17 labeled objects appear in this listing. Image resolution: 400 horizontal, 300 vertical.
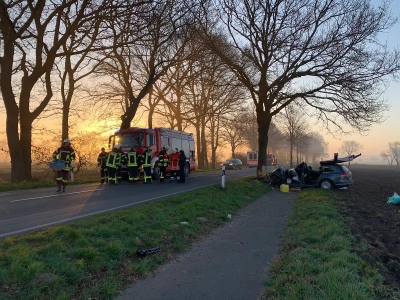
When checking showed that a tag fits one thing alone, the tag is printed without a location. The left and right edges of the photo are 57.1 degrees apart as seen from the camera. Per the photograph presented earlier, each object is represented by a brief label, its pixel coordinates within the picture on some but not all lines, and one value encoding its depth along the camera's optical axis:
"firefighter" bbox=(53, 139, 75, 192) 13.17
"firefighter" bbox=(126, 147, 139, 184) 17.44
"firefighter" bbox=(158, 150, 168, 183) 18.96
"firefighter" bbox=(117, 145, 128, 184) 17.36
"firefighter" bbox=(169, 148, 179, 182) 20.22
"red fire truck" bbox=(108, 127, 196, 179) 19.92
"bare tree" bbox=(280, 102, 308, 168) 46.22
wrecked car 17.89
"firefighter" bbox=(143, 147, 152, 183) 17.73
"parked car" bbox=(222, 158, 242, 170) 50.11
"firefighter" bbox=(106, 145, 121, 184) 16.50
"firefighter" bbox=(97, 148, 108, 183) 18.06
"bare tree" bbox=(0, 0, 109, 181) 15.66
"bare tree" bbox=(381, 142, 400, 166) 145.88
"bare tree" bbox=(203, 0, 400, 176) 19.14
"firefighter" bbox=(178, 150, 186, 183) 18.75
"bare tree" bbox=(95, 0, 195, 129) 15.12
